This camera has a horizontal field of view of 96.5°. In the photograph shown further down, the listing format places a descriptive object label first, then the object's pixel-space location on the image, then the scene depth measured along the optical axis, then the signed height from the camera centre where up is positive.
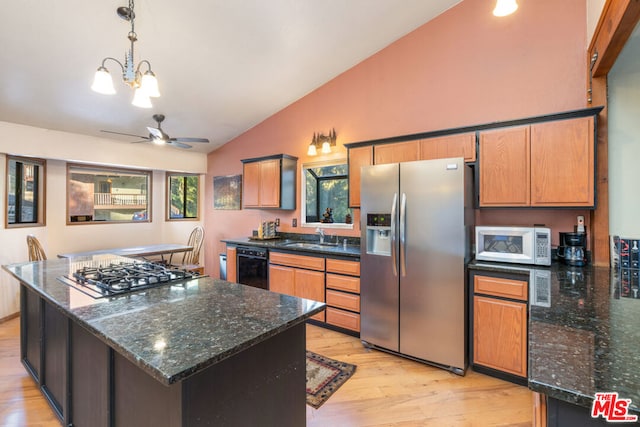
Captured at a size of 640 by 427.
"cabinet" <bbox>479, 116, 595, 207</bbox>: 2.20 +0.42
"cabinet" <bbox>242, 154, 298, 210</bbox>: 4.20 +0.51
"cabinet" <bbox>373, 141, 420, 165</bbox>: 2.97 +0.69
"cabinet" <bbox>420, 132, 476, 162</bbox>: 2.66 +0.67
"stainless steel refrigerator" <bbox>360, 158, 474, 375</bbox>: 2.40 -0.38
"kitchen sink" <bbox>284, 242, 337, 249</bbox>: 3.57 -0.39
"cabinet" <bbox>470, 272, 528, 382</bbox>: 2.19 -0.86
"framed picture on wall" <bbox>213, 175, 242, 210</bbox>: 5.15 +0.45
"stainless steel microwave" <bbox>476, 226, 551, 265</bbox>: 2.27 -0.24
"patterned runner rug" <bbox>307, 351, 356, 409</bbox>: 2.12 -1.33
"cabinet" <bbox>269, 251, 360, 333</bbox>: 3.11 -0.79
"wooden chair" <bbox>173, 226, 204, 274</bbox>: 5.20 -0.66
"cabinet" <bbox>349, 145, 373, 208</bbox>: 3.32 +0.58
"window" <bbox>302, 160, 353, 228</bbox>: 3.99 +0.33
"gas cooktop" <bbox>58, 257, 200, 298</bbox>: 1.64 -0.40
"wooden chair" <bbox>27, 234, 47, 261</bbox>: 3.50 -0.43
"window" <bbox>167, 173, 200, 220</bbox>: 5.57 +0.40
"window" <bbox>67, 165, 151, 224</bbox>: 4.46 +0.36
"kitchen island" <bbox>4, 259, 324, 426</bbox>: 0.98 -0.57
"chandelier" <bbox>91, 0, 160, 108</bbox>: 1.80 +0.85
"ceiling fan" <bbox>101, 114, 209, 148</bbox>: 3.33 +0.95
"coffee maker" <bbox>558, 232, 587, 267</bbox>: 2.27 -0.26
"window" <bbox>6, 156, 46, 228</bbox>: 3.67 +0.32
